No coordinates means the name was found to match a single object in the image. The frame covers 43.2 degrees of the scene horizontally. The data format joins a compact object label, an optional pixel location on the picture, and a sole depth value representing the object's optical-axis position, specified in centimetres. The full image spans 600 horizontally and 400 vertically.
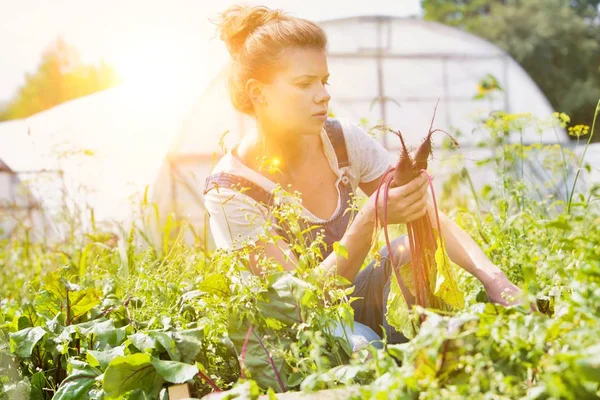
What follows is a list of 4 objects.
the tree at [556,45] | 1928
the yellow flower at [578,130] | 227
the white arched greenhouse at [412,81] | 720
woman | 180
